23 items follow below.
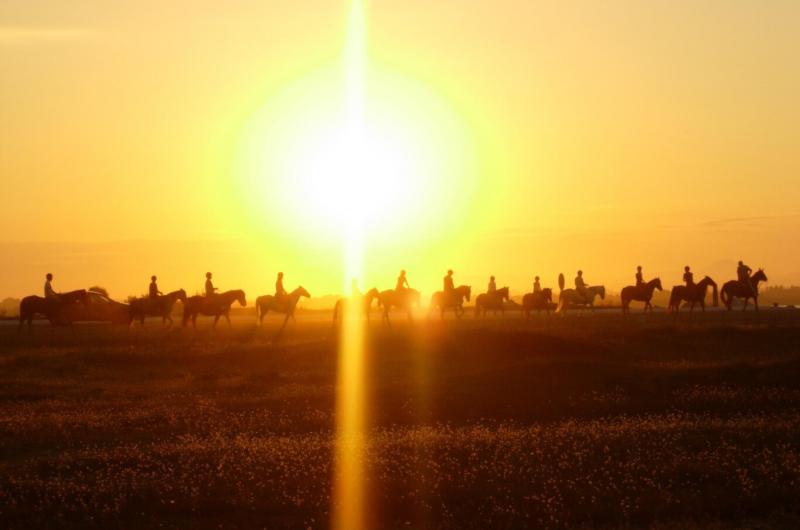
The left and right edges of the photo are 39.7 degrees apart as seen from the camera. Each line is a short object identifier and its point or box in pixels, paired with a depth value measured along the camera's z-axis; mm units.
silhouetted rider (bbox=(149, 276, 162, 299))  53256
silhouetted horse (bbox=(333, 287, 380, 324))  53812
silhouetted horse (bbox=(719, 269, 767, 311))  59888
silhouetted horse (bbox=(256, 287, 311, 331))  52594
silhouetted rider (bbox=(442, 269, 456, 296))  57469
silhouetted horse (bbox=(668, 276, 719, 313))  59562
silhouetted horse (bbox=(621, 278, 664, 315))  60531
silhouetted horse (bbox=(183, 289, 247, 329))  53281
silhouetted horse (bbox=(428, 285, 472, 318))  57719
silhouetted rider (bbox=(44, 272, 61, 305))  49812
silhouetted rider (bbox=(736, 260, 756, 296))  59781
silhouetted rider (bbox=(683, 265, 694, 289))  60406
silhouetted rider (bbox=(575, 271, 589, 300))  64750
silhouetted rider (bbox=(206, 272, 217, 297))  53312
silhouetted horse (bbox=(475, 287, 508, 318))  62438
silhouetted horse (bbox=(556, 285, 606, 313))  64938
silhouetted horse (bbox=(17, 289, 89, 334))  49625
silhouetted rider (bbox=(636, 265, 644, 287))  61156
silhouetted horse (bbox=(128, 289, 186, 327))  53938
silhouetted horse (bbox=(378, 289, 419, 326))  54938
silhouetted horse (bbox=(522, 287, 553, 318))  60562
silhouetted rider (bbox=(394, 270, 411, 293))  55375
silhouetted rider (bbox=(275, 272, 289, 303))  52844
